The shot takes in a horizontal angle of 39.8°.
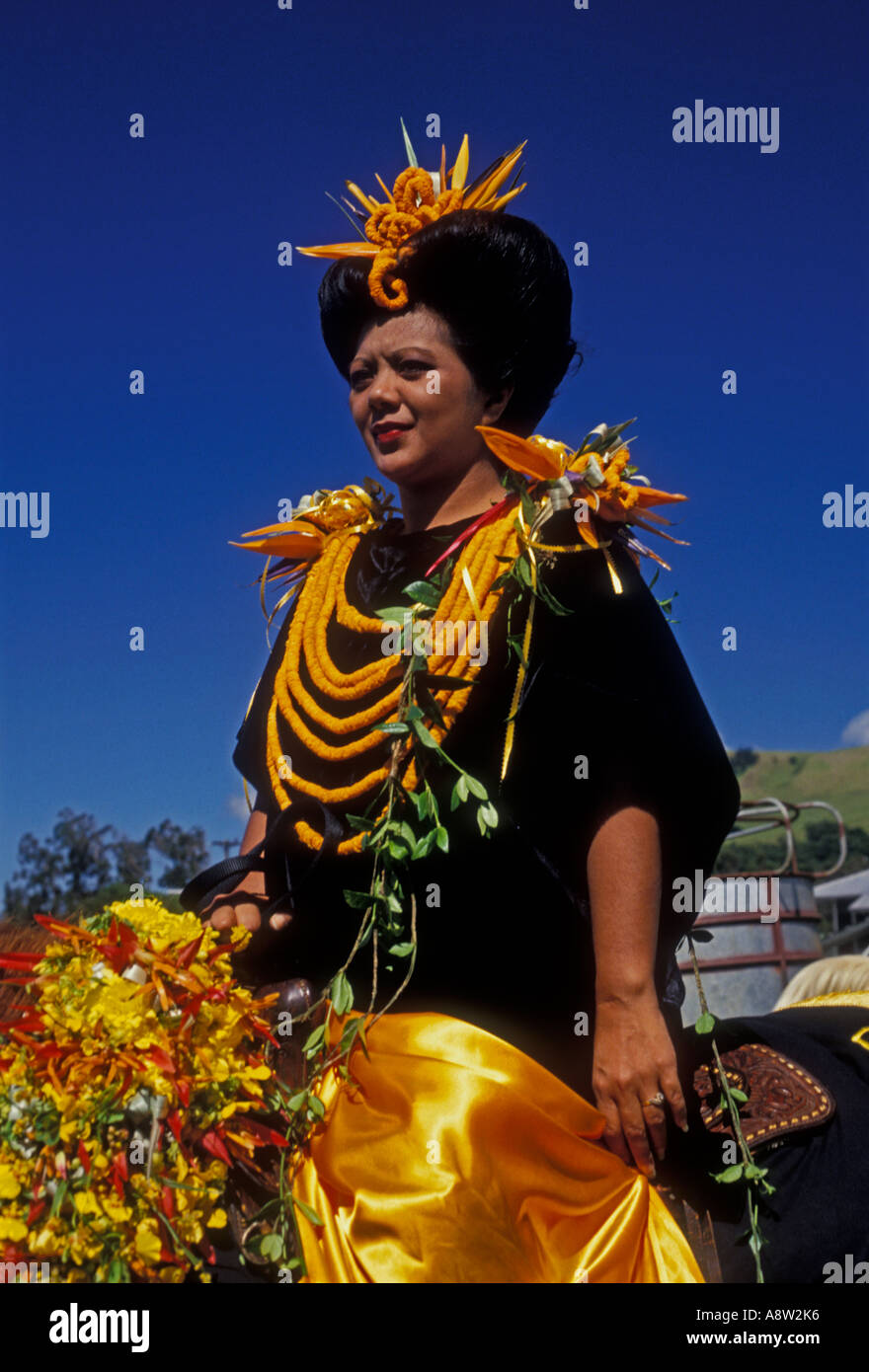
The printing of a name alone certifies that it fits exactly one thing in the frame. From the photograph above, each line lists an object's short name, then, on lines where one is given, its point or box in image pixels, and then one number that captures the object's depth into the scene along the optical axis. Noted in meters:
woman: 2.41
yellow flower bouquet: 2.07
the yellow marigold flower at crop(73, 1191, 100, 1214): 2.04
